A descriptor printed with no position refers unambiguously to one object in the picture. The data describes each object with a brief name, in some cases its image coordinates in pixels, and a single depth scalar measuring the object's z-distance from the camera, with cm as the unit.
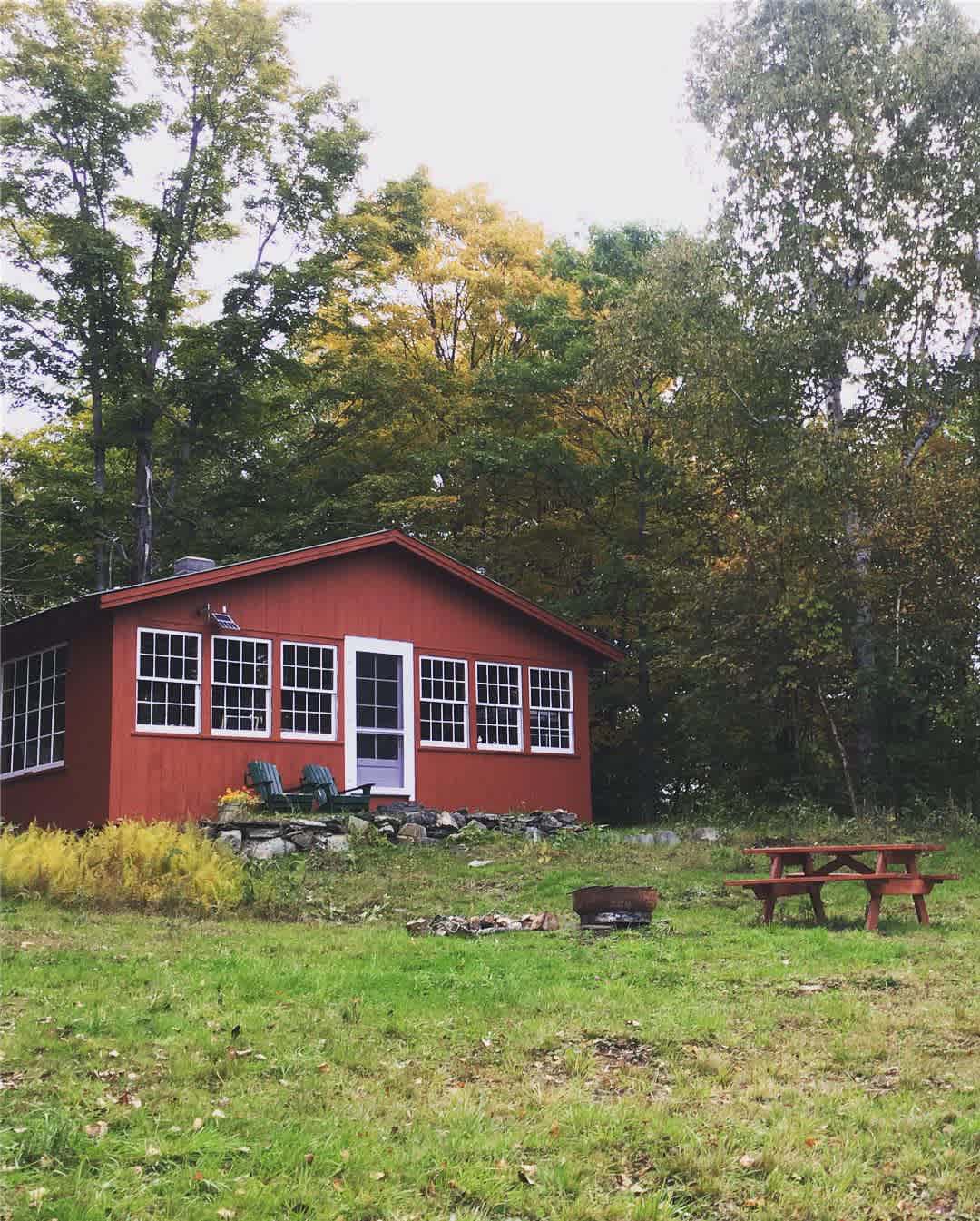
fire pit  1074
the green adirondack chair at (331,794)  1847
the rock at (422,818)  1823
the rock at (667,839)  1761
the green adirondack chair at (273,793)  1794
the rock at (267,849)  1628
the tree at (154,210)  2617
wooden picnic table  1055
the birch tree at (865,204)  2136
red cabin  1784
